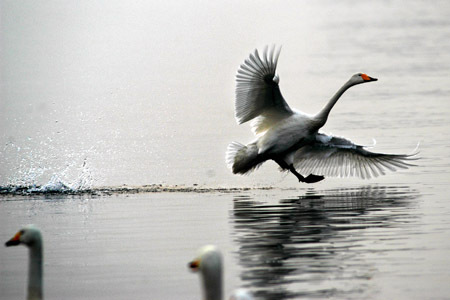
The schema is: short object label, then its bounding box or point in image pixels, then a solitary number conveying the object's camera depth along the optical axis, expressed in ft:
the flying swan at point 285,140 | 108.06
